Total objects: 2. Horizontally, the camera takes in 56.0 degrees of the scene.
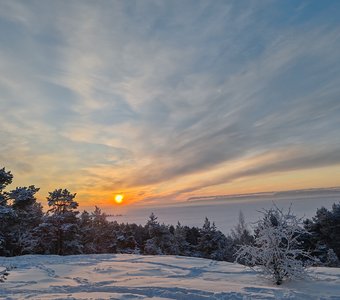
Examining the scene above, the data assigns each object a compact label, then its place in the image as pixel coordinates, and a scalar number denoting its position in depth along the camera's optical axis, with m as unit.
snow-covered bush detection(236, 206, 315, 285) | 13.59
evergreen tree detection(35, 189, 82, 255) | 35.81
